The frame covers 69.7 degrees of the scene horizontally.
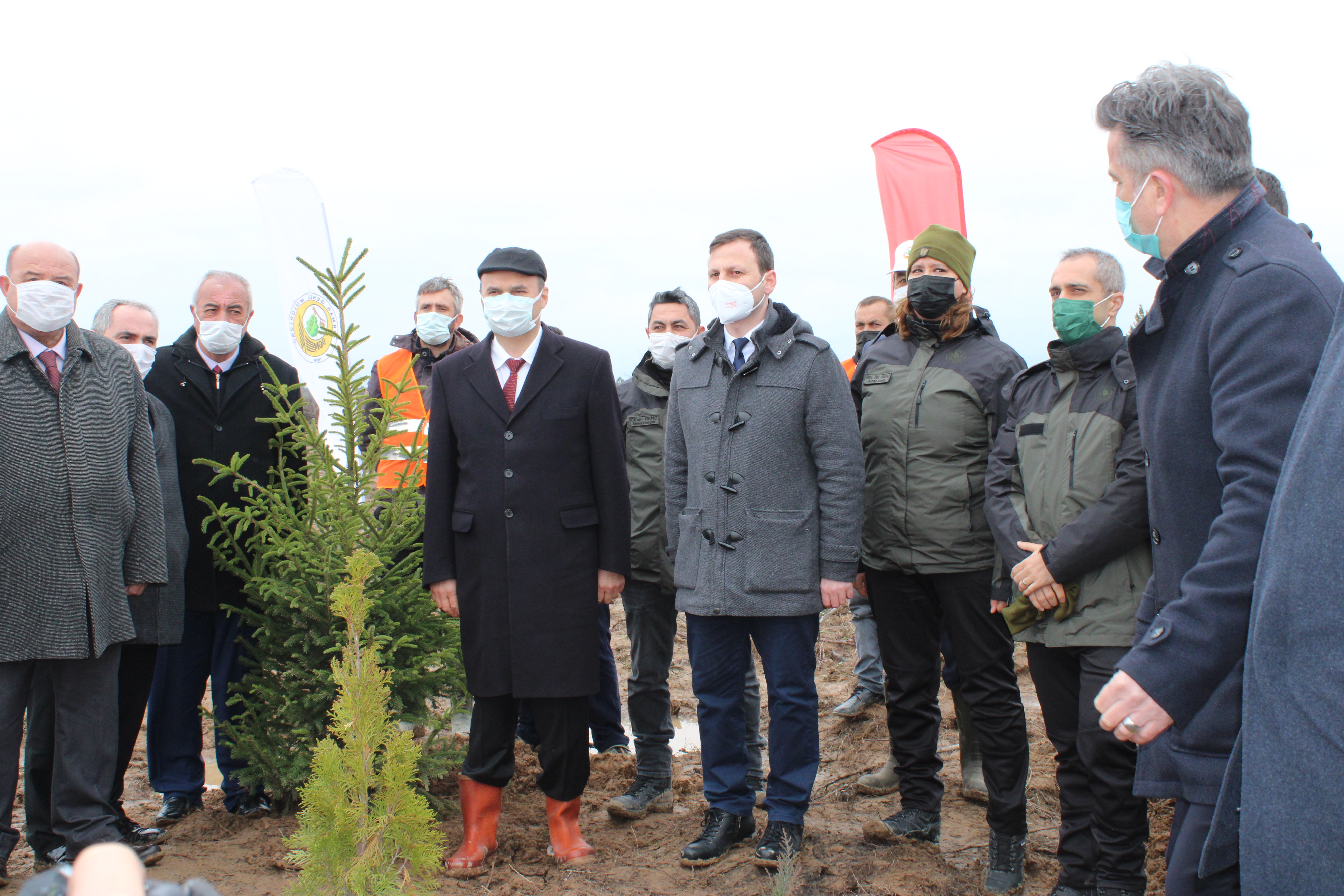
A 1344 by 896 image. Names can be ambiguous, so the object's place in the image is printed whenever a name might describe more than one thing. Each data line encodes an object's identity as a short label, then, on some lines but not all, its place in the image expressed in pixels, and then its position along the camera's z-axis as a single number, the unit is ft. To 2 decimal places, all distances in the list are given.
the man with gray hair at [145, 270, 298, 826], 16.39
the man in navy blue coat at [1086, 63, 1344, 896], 6.44
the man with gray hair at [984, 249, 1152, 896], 12.01
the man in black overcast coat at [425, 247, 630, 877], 14.40
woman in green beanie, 14.02
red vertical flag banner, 33.73
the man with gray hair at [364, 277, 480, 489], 20.92
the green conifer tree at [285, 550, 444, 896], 7.60
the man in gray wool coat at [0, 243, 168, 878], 13.53
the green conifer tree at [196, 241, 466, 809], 14.90
